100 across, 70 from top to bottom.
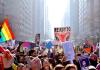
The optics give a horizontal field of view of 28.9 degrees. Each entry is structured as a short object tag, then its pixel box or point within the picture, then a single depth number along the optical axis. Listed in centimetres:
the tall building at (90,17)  4743
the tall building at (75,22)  7500
